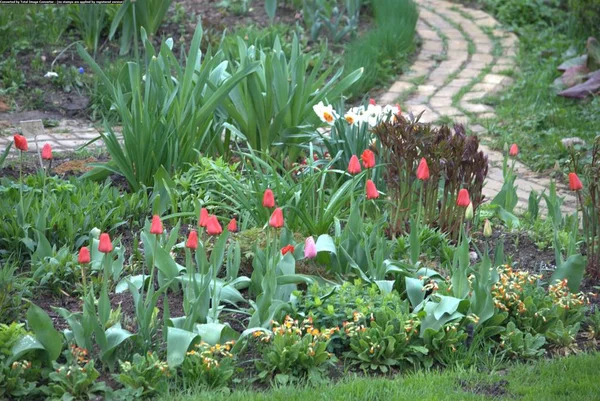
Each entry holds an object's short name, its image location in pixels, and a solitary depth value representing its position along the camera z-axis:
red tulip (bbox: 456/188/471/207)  7.30
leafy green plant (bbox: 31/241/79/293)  7.42
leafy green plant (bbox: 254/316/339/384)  6.37
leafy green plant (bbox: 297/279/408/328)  6.84
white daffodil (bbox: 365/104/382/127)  9.55
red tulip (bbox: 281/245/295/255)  7.28
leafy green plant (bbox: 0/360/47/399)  5.97
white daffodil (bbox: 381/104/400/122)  9.33
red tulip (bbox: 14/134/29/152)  8.03
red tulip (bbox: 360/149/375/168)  7.70
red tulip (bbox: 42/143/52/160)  8.19
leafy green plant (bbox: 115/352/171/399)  6.02
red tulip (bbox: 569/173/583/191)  7.52
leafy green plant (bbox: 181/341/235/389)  6.22
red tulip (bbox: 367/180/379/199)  7.23
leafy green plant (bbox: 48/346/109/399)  5.99
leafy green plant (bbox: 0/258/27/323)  6.76
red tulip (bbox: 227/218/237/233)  6.81
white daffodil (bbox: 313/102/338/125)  9.79
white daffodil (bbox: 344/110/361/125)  9.58
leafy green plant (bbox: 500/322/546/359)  6.90
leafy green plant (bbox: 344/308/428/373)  6.63
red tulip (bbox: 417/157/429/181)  7.47
